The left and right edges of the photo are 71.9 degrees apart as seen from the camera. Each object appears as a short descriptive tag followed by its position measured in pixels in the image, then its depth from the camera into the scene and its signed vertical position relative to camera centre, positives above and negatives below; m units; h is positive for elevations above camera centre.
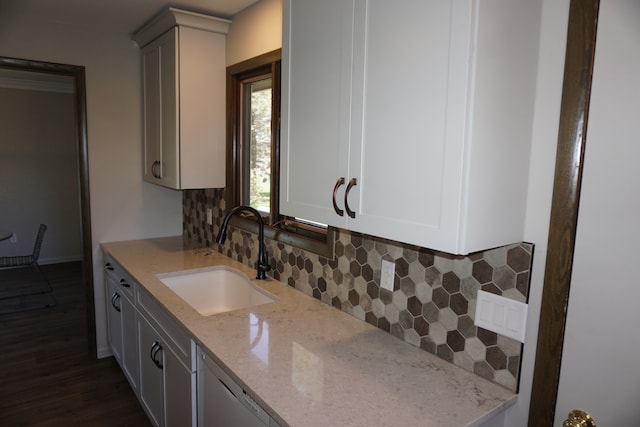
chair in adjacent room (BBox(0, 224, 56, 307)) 4.15 -1.06
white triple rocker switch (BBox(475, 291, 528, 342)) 1.22 -0.44
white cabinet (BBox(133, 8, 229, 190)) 2.48 +0.33
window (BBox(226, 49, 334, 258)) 2.17 +0.02
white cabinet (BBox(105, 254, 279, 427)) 1.43 -0.89
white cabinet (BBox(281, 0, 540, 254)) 1.00 +0.11
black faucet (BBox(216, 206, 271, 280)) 2.23 -0.50
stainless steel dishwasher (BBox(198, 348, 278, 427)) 1.29 -0.79
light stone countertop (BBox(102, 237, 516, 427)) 1.14 -0.65
